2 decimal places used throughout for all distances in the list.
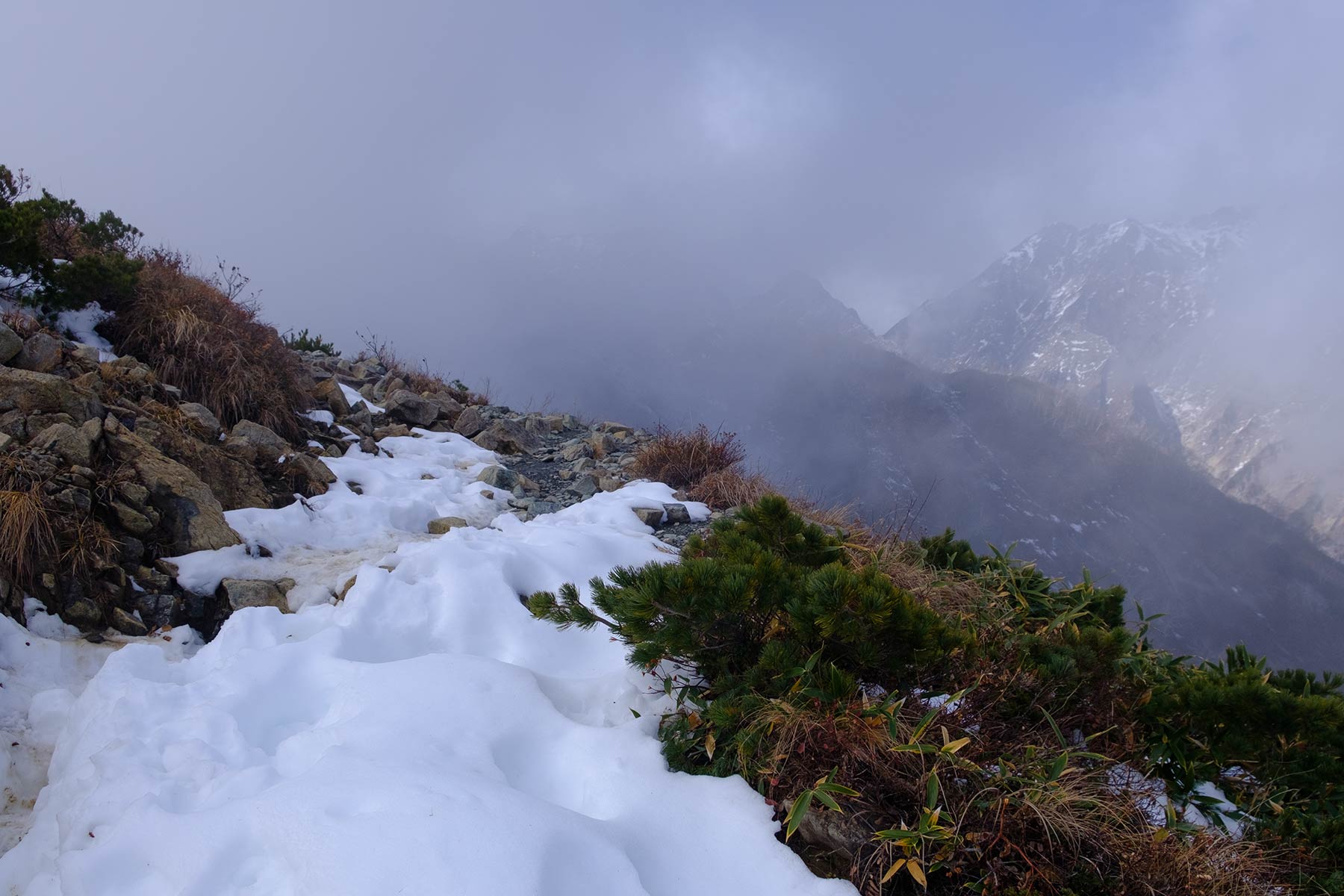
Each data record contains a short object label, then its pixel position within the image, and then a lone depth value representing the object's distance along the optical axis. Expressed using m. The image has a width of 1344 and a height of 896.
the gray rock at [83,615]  3.38
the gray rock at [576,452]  9.18
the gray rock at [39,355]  4.79
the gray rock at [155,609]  3.57
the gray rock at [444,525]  5.54
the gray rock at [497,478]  7.08
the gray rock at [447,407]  9.71
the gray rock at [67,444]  3.86
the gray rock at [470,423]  9.43
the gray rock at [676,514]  6.41
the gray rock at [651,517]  6.22
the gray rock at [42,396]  4.10
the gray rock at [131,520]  3.86
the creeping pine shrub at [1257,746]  2.37
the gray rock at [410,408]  9.12
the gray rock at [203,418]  5.28
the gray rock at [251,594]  3.76
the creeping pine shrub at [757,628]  2.32
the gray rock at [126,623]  3.45
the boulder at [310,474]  5.59
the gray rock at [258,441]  5.38
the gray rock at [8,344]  4.60
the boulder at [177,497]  4.11
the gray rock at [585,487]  7.36
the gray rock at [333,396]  8.02
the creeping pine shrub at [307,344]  12.45
